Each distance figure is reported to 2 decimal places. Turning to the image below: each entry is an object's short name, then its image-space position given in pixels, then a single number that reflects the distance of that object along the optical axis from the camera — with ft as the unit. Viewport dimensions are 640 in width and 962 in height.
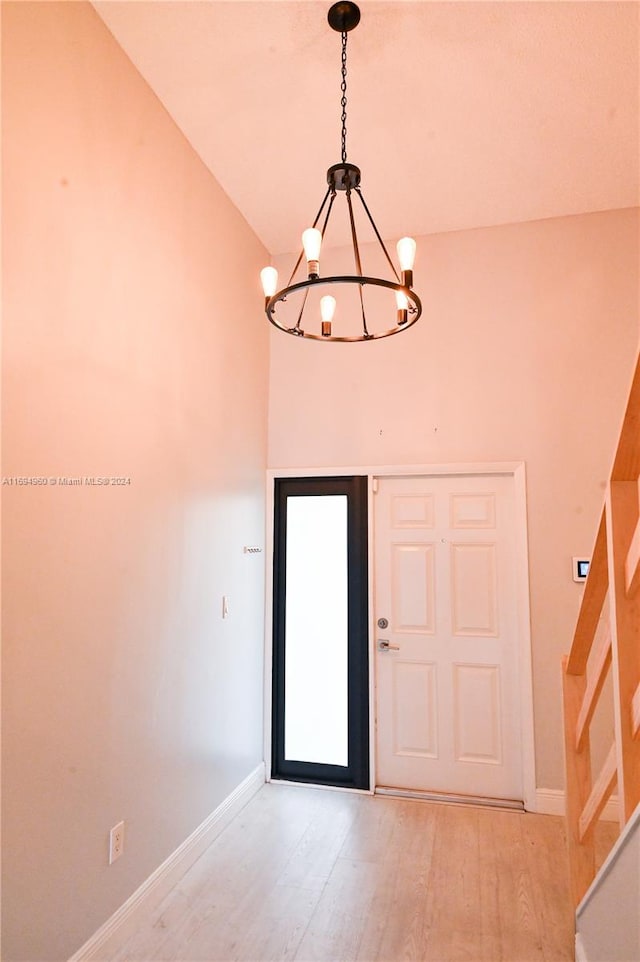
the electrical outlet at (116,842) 7.02
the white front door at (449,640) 11.10
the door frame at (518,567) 10.75
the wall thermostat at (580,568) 10.78
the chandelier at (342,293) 6.29
